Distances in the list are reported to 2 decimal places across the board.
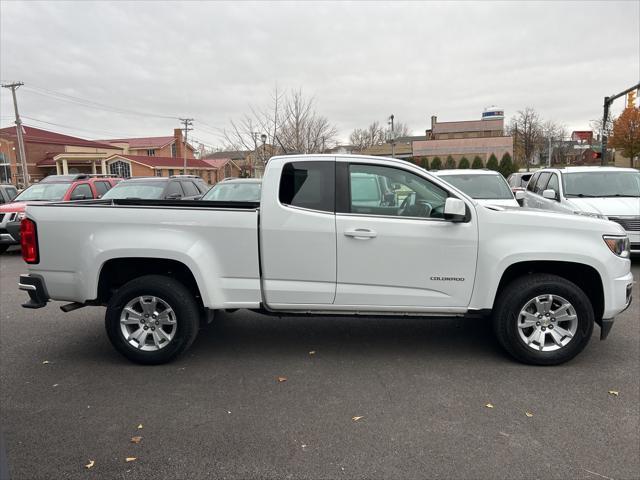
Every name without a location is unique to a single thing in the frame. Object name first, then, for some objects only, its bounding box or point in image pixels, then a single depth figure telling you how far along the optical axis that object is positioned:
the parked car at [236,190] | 10.72
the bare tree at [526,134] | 62.73
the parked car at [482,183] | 10.02
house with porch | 51.72
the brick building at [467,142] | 70.62
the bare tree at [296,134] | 26.28
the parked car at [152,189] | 11.92
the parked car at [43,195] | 11.82
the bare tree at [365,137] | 68.47
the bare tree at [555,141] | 69.56
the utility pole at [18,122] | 37.91
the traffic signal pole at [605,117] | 20.70
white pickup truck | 4.33
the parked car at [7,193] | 14.31
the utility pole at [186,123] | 65.75
